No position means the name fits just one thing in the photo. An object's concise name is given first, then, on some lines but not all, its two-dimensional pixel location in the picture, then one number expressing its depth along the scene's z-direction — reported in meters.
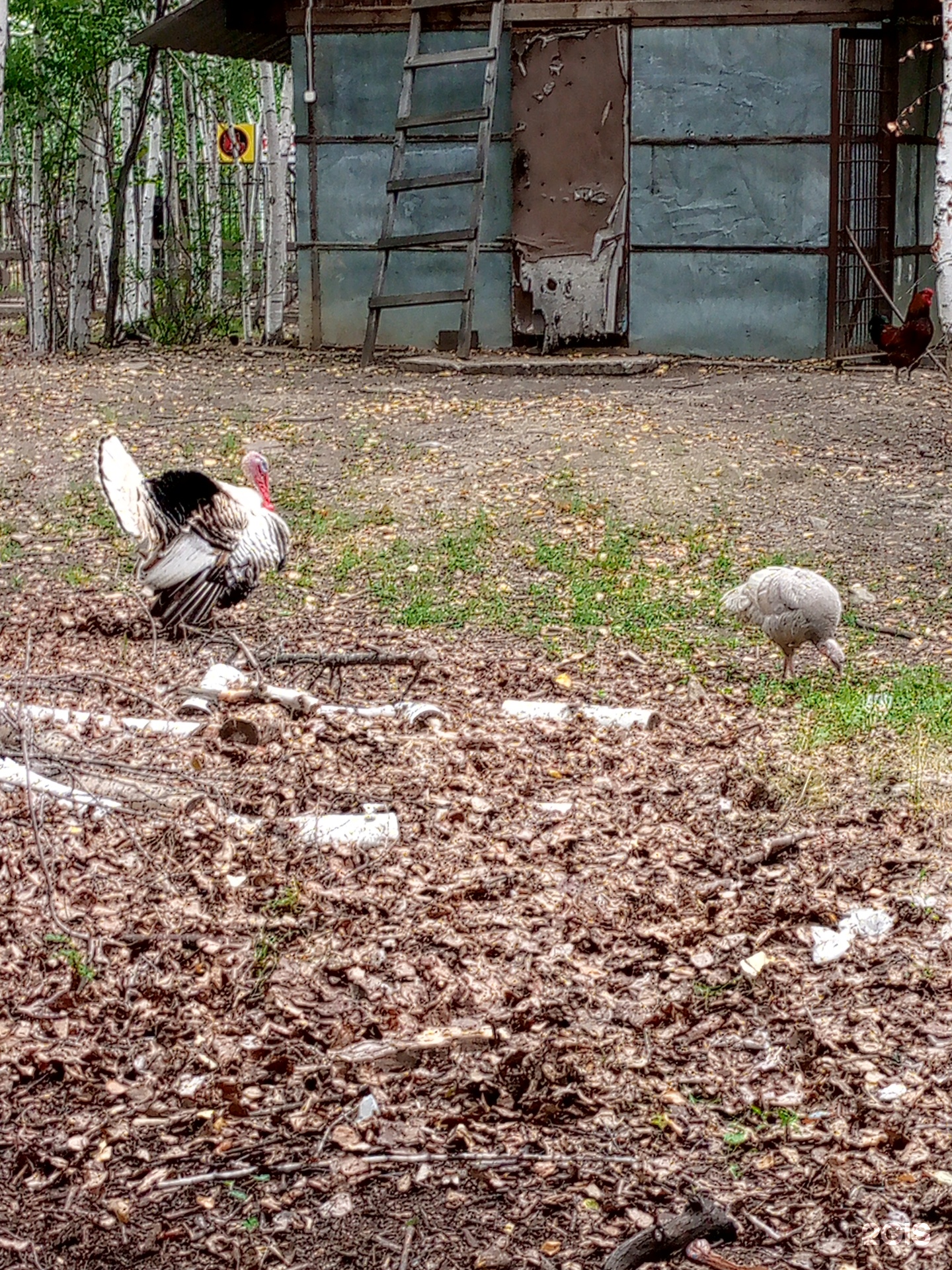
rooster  13.56
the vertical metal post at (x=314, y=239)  16.58
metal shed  15.29
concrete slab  14.76
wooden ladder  14.77
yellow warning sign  23.52
